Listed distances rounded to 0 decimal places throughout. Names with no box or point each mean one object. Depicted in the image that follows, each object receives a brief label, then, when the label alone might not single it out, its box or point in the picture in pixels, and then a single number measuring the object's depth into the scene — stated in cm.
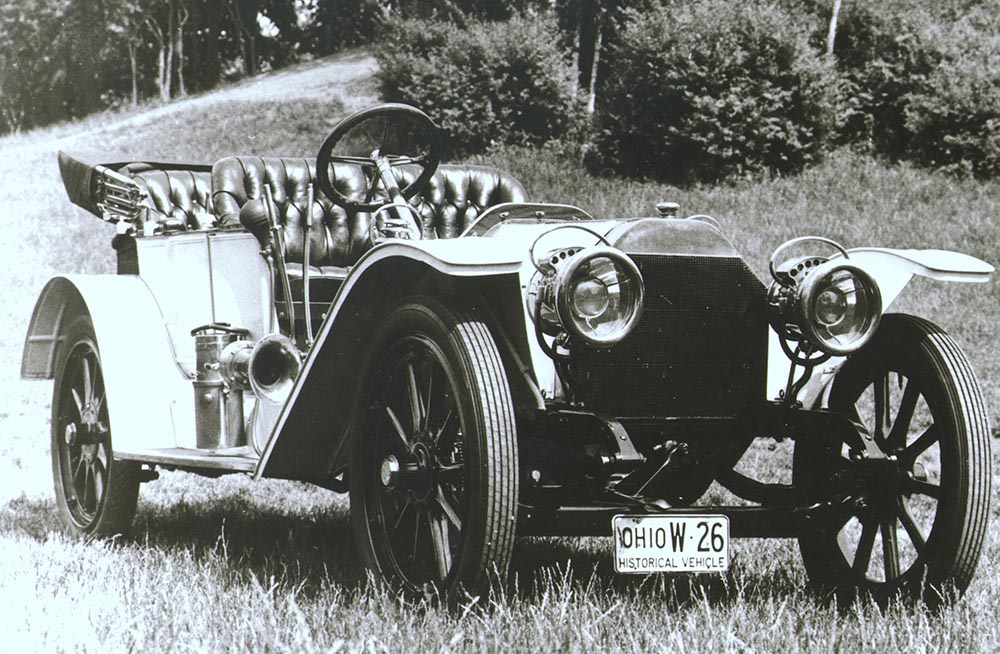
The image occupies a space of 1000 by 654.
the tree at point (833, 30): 1655
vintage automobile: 325
